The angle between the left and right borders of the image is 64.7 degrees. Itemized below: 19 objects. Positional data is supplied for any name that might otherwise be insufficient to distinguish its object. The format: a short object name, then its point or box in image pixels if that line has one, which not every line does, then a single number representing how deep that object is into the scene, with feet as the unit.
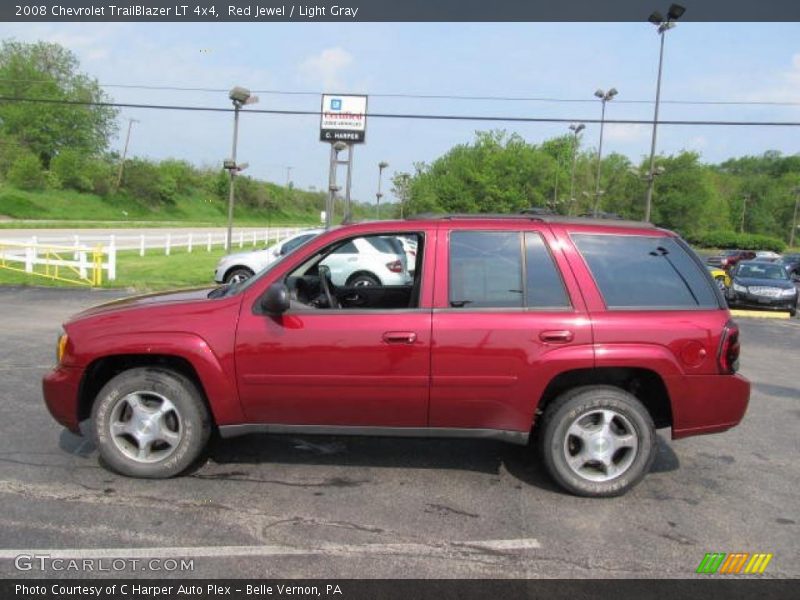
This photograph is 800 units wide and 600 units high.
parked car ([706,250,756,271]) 109.60
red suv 13.00
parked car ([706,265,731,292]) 57.67
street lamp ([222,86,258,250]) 53.93
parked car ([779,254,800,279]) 108.88
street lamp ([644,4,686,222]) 77.36
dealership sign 76.74
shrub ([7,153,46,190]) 186.60
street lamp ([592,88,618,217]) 136.46
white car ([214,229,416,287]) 41.68
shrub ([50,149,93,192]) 205.67
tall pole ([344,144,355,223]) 80.38
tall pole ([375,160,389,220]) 181.47
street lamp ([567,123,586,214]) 169.07
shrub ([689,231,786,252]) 227.61
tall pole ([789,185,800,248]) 278.38
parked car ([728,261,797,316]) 54.34
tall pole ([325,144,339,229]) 69.31
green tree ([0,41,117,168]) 217.15
